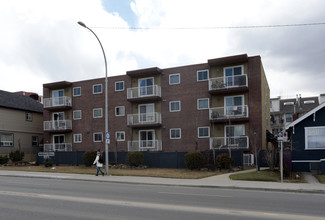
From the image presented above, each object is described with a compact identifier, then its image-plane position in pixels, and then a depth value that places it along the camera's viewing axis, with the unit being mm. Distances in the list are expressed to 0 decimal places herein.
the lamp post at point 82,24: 18088
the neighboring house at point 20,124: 37500
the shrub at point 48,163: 28030
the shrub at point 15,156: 30953
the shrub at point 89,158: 27141
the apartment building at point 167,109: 28234
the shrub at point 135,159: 25516
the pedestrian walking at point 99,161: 19859
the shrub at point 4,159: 30781
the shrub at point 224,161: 21844
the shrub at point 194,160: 22203
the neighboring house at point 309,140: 20875
